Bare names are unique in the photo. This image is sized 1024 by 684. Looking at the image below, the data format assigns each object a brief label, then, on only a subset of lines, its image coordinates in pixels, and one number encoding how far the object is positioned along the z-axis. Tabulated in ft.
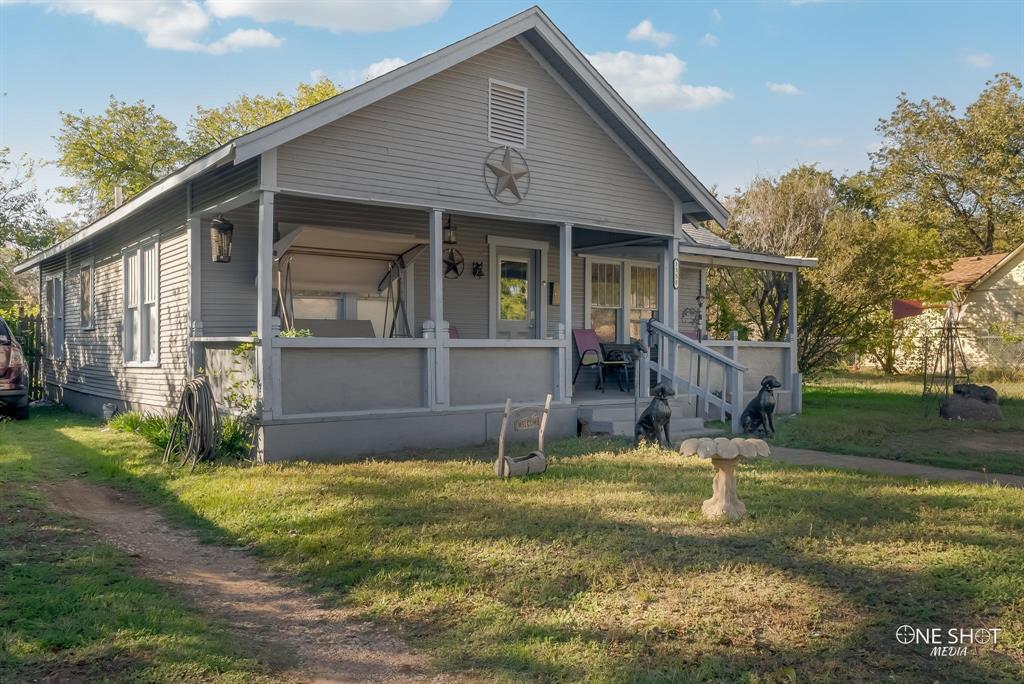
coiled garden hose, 29.01
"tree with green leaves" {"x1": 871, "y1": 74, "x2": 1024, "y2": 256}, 113.29
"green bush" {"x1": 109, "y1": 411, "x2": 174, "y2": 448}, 33.73
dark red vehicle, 44.14
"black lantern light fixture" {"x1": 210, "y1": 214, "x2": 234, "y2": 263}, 33.27
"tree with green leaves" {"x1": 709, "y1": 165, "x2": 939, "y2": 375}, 64.13
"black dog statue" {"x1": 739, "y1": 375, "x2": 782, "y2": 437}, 36.78
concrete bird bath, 19.39
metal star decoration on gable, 35.35
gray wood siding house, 30.40
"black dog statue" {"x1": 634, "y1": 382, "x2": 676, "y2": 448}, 31.32
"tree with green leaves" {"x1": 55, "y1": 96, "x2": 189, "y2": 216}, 111.96
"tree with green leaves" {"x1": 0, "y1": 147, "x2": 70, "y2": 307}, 77.00
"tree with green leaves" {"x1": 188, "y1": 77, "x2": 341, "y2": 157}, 115.14
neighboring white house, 89.97
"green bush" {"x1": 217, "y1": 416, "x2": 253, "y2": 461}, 29.66
